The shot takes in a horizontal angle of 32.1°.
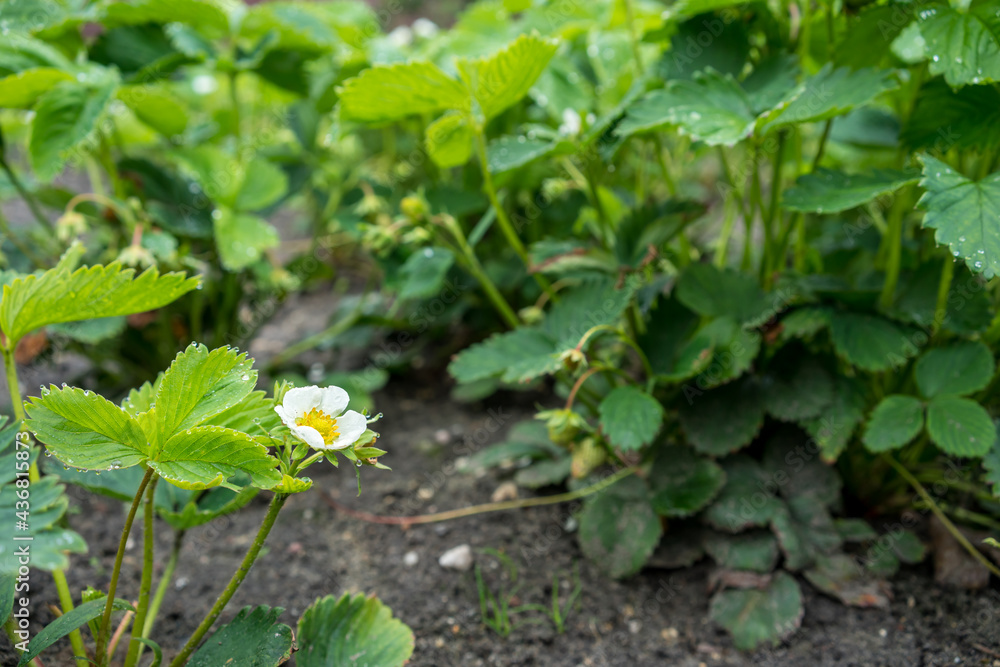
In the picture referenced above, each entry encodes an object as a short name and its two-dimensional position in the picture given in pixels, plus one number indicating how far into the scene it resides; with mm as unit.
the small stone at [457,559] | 691
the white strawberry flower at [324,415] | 529
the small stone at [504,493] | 739
